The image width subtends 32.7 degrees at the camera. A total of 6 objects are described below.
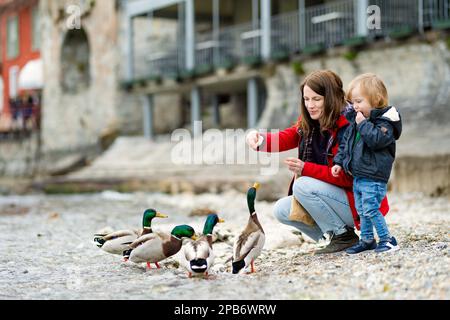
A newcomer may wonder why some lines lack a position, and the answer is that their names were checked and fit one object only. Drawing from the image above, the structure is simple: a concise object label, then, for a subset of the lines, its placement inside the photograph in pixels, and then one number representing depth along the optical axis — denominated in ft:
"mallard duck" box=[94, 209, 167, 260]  19.02
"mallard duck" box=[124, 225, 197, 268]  17.53
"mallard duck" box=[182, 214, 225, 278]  16.06
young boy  16.60
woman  17.75
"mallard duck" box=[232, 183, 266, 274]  16.89
